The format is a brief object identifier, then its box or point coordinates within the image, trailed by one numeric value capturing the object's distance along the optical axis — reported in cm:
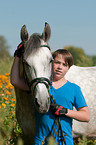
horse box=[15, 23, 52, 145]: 405
